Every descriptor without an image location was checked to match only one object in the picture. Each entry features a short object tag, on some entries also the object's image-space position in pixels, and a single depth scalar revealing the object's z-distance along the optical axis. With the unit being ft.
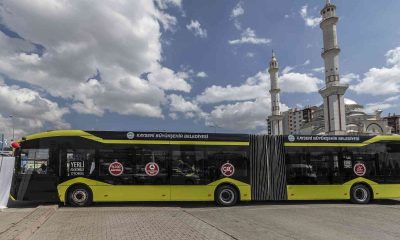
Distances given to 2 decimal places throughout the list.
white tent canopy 46.01
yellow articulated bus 47.44
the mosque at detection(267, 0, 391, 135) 214.90
